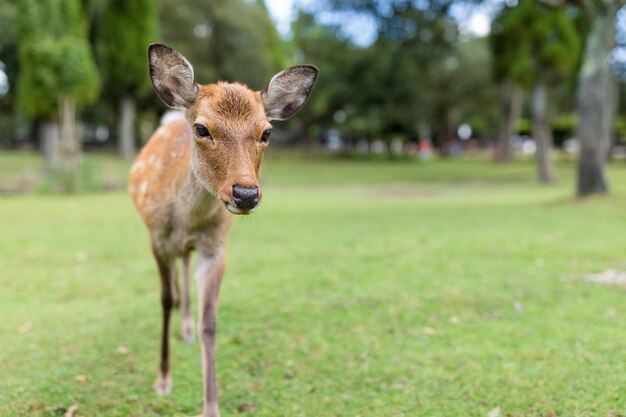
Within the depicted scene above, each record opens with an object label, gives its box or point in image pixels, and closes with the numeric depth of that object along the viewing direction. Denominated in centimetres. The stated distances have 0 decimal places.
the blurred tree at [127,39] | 1945
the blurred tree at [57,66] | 1362
